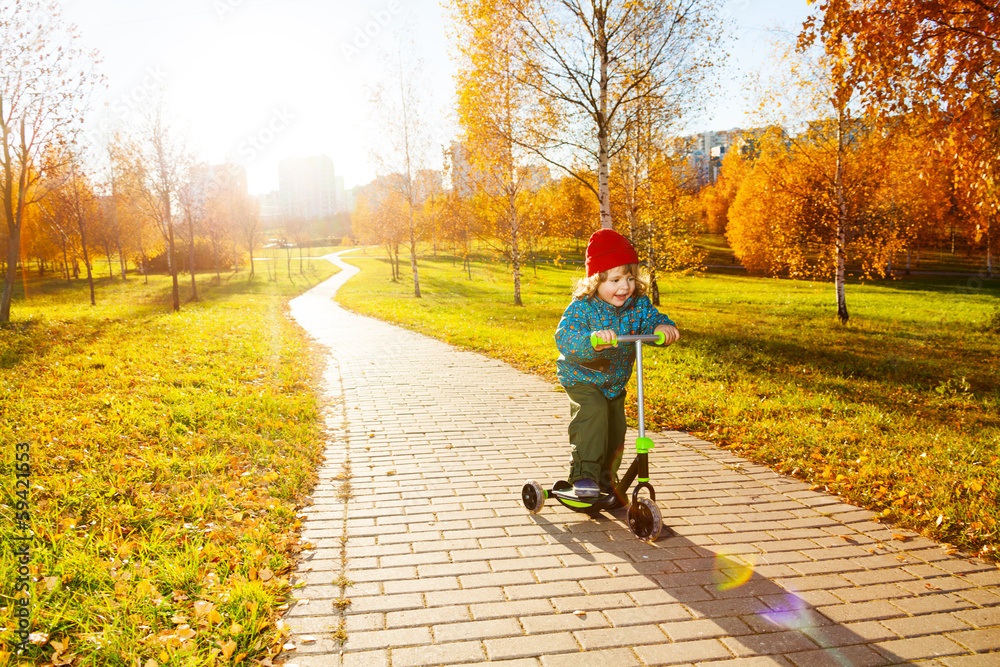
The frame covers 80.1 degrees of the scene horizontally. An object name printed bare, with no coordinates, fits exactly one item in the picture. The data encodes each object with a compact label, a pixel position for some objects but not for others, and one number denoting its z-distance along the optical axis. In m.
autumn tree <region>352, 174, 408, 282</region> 29.24
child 3.83
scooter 3.60
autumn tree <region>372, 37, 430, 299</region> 26.44
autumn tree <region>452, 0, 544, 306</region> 14.59
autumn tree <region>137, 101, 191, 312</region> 20.80
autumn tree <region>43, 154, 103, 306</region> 24.46
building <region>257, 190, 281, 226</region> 62.08
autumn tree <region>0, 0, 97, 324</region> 15.77
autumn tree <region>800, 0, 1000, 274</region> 7.02
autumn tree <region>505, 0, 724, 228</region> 12.20
